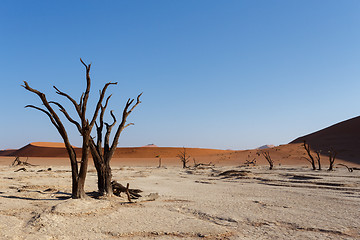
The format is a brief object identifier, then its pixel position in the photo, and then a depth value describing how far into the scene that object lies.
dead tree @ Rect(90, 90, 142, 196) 6.57
